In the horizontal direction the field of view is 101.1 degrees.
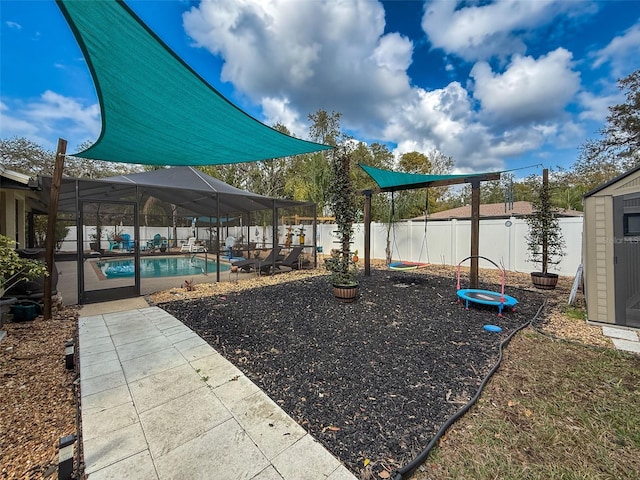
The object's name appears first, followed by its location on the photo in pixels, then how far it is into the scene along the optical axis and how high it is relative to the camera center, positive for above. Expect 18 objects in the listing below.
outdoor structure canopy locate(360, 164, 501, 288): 5.45 +1.34
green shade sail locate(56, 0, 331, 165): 1.75 +1.41
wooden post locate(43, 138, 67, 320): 3.89 +0.39
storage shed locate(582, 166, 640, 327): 3.58 -0.16
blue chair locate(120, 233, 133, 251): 8.85 +0.08
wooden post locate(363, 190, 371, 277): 7.24 +0.35
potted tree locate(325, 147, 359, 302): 4.79 +0.45
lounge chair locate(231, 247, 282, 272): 7.98 -0.66
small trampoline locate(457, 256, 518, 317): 4.23 -1.00
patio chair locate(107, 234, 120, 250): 9.37 -0.06
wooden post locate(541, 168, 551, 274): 6.27 +0.43
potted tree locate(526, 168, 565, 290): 6.05 +0.33
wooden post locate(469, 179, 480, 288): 5.43 +0.19
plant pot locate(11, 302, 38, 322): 3.91 -1.05
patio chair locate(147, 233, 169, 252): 13.55 -0.09
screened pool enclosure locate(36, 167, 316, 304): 5.32 +0.71
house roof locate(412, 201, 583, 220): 12.15 +1.51
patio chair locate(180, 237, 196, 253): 13.79 -0.20
